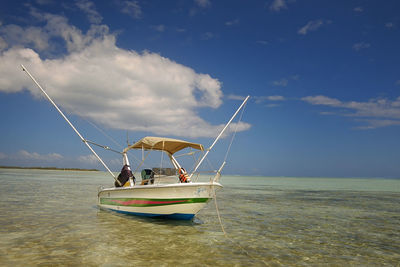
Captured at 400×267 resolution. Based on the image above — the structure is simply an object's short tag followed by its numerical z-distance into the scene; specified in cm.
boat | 1071
